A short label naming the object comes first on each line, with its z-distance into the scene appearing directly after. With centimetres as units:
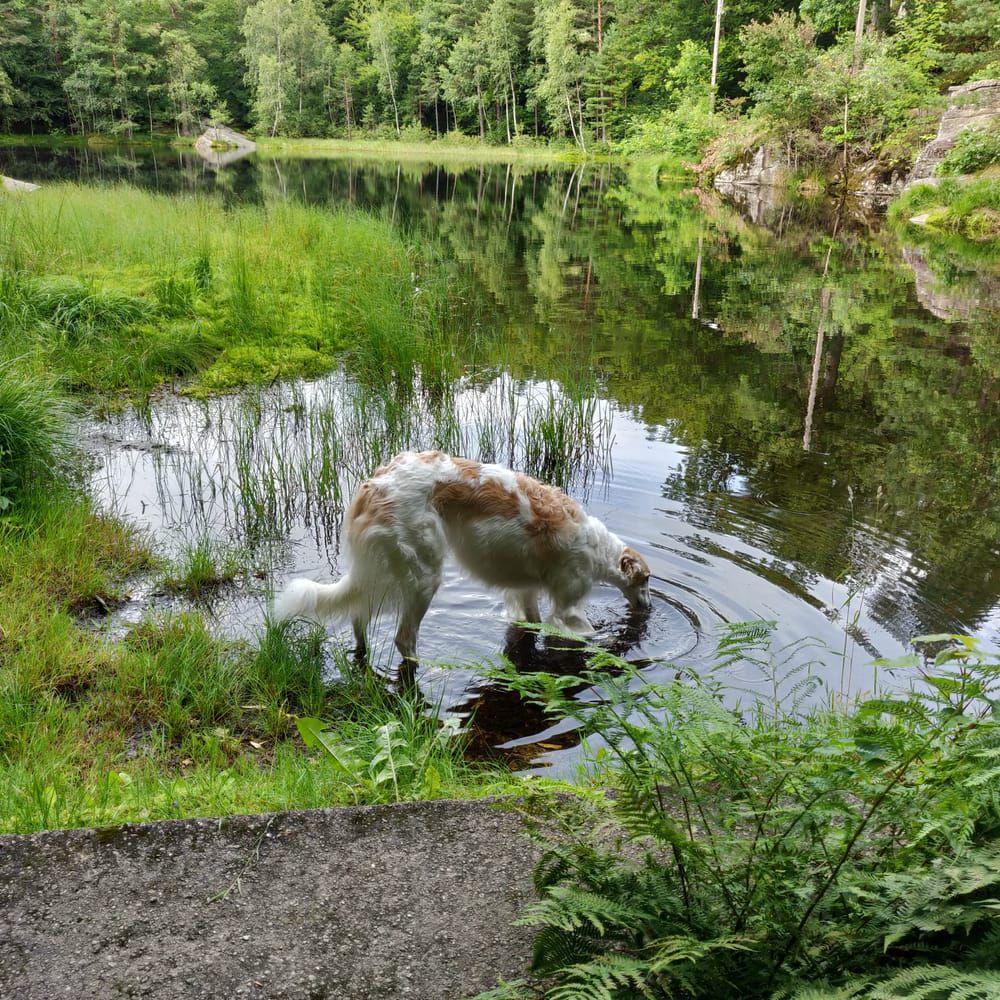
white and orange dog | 491
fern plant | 180
